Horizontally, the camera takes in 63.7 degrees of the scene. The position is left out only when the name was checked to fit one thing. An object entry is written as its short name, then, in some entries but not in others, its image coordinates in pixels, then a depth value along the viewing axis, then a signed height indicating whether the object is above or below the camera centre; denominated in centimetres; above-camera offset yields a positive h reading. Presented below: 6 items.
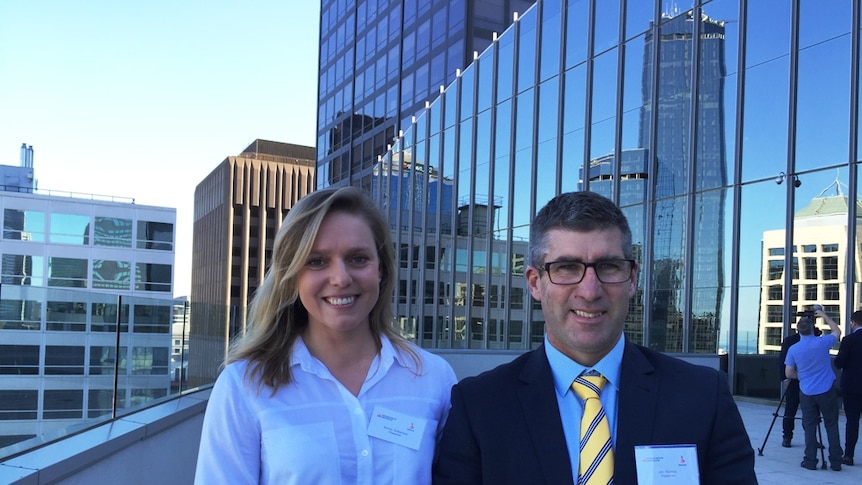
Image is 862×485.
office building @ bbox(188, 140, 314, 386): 10356 +715
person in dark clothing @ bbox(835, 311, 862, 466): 762 -118
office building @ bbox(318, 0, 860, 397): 1198 +281
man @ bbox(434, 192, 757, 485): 181 -34
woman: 190 -35
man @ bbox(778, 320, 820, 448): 840 -163
